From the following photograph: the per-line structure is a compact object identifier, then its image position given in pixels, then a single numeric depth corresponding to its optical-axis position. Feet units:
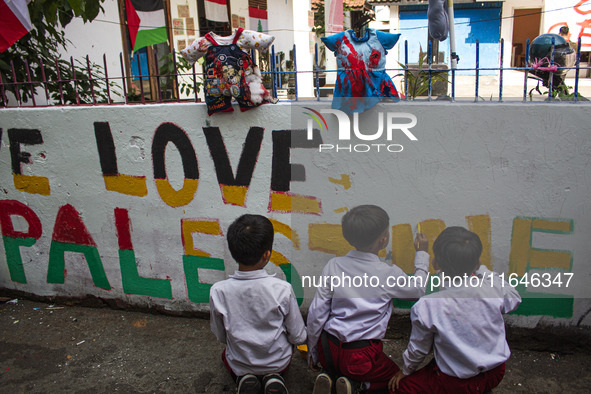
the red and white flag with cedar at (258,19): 31.94
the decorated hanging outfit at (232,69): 9.16
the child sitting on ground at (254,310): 7.13
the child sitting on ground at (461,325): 6.38
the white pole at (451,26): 10.18
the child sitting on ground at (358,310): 7.19
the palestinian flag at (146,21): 13.09
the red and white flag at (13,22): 11.15
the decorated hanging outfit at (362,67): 8.68
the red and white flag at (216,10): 25.67
